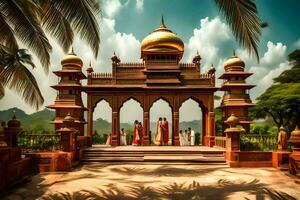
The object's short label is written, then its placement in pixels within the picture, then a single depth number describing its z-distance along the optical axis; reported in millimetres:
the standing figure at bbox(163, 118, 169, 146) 19656
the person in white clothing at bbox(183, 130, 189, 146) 21562
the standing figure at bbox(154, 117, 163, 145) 19797
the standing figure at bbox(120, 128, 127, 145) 20984
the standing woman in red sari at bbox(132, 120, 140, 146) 19547
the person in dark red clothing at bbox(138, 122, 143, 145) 19688
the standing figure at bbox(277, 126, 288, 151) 12719
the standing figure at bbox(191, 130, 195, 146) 21734
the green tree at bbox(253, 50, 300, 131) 21703
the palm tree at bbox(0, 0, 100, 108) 7738
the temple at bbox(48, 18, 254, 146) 19250
